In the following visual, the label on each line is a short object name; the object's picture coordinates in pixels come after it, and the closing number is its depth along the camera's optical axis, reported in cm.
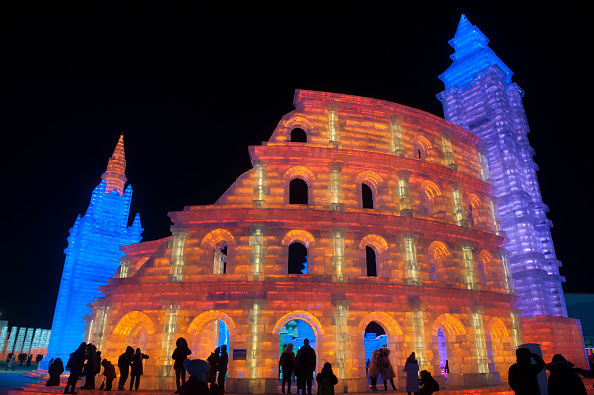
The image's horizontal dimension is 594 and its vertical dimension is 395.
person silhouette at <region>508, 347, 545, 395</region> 579
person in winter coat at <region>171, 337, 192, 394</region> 1128
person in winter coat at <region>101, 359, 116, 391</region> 1432
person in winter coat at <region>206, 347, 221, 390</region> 1266
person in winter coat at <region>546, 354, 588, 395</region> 536
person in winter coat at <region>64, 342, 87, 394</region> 1247
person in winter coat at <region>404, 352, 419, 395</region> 1091
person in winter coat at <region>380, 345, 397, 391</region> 1511
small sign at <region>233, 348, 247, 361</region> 1555
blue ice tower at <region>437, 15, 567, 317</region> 2406
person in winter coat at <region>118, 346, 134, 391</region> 1386
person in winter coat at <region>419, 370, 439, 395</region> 877
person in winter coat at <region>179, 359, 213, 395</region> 429
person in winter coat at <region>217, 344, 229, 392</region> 1303
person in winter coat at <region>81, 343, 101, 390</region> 1401
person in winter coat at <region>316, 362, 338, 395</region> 838
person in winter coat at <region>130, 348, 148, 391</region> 1405
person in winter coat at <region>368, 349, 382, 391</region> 1520
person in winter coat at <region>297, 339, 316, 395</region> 1295
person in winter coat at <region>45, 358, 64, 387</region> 1429
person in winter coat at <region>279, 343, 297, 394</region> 1359
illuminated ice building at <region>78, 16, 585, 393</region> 1645
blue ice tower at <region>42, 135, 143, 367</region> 3269
